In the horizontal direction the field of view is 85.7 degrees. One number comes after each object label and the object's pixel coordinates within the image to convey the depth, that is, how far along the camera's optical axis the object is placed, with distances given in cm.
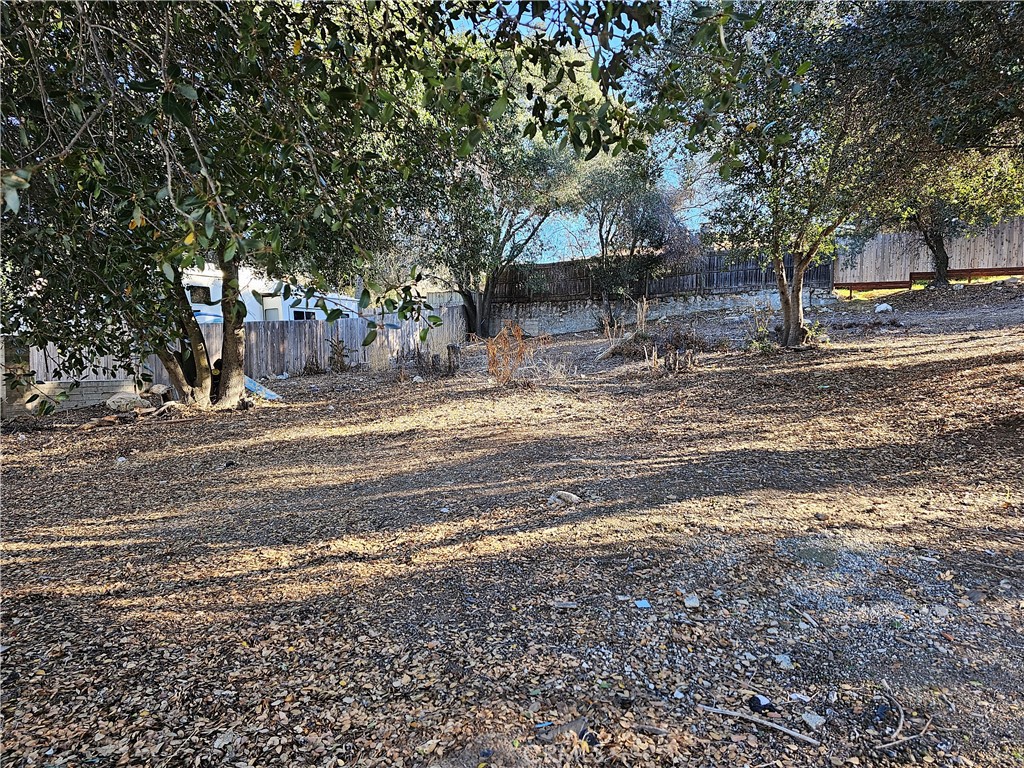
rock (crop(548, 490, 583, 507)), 387
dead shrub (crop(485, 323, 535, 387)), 909
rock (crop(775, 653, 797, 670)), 204
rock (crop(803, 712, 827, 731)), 175
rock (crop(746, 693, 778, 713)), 183
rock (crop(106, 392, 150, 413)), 865
